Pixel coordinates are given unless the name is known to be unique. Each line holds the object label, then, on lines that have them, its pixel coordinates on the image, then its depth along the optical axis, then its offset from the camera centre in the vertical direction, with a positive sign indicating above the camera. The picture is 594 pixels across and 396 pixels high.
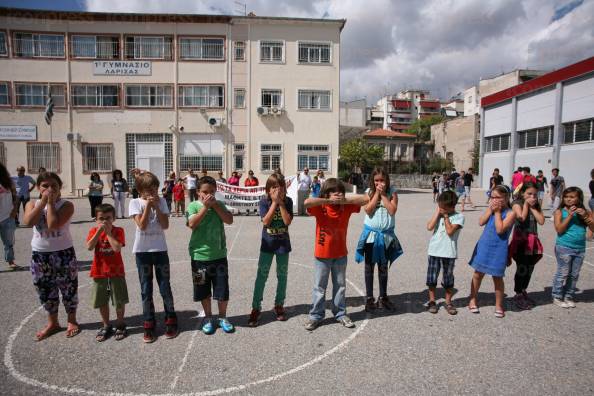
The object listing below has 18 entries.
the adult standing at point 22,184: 11.00 -0.38
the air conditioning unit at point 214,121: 26.94 +3.78
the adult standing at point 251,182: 16.33 -0.36
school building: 26.23 +5.86
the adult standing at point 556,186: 13.86 -0.33
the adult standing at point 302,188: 15.84 -0.60
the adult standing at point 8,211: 5.76 -0.70
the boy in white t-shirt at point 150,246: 4.01 -0.81
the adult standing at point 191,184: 15.99 -0.48
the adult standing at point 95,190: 12.56 -0.61
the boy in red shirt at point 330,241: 4.35 -0.78
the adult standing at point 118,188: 13.16 -0.56
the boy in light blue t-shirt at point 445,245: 4.77 -0.90
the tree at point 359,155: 42.75 +2.30
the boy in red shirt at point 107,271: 4.09 -1.10
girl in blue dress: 4.67 -0.88
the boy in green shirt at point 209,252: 4.17 -0.89
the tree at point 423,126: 74.94 +11.04
